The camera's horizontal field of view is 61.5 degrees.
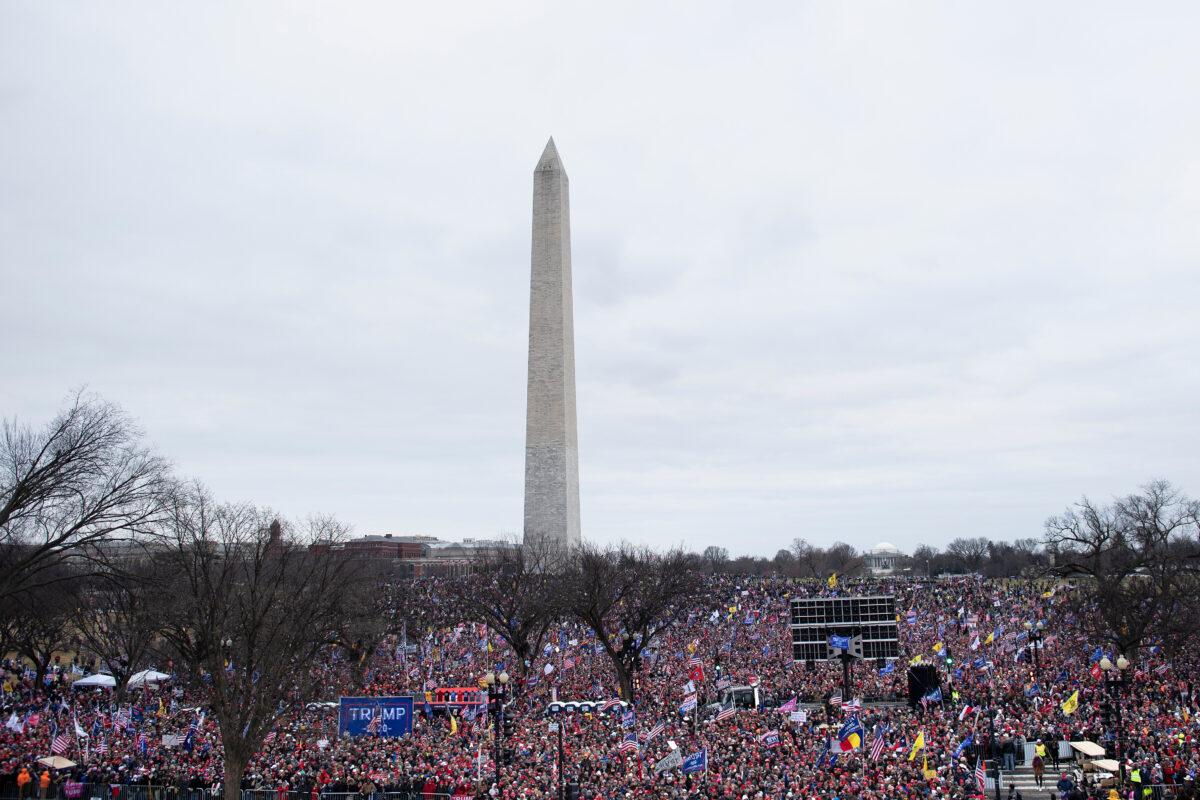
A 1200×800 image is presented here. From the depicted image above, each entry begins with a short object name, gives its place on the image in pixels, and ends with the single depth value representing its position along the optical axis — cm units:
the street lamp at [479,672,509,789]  2670
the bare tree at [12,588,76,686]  3716
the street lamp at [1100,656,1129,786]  2436
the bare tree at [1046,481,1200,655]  4256
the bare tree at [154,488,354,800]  2747
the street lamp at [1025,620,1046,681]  3938
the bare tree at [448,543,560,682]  4922
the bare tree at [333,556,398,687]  4781
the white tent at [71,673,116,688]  4681
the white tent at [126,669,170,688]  4797
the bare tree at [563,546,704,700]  4544
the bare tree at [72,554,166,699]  4519
